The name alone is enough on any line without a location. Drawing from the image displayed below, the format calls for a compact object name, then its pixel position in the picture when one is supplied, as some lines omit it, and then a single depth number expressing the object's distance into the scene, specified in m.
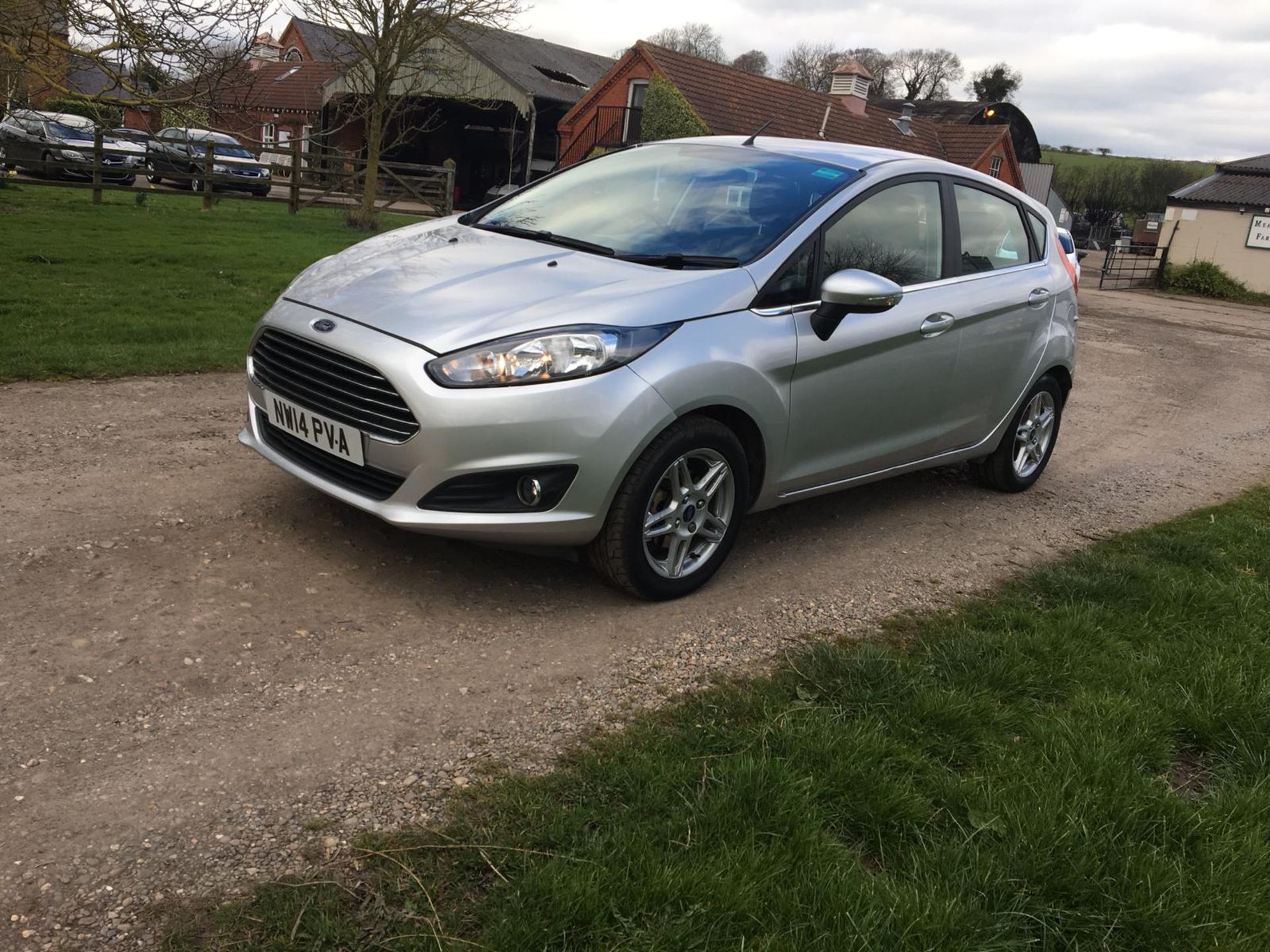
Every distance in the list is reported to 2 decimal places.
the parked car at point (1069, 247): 6.47
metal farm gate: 29.28
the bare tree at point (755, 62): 76.94
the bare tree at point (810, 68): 75.00
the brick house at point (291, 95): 40.84
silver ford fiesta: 3.62
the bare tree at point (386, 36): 18.48
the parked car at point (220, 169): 20.31
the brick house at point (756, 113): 29.72
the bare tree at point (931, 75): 75.81
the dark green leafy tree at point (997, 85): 71.62
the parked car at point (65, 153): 18.97
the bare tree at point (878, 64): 75.88
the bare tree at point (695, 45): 74.94
